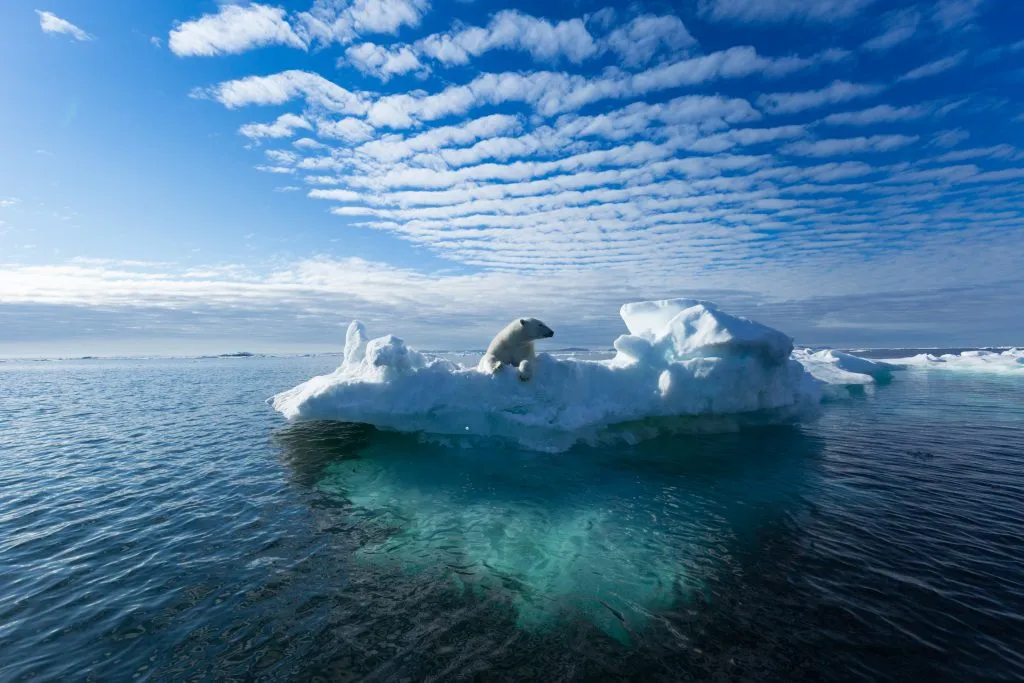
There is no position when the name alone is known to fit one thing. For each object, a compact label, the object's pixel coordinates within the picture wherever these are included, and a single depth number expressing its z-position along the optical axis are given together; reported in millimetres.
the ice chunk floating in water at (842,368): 35844
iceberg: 14000
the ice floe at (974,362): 47594
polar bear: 14578
